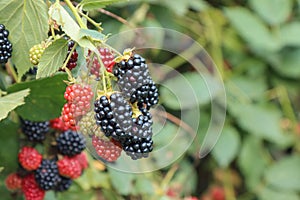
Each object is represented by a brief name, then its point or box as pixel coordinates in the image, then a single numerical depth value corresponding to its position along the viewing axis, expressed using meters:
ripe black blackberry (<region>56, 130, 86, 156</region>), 0.61
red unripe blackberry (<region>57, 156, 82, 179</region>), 0.62
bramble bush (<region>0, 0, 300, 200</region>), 0.48
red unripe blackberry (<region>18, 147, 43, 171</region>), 0.61
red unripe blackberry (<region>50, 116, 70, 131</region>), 0.62
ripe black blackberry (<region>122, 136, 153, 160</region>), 0.48
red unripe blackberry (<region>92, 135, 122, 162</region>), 0.49
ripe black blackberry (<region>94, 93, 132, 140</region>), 0.47
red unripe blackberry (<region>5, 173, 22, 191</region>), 0.62
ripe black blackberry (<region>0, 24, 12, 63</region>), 0.51
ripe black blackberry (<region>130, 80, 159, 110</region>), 0.47
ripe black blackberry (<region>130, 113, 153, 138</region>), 0.47
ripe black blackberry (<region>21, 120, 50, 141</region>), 0.61
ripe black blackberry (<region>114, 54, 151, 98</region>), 0.47
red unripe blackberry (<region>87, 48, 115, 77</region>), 0.48
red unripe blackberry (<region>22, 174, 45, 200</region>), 0.61
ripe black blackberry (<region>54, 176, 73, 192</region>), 0.64
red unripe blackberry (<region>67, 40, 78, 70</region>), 0.50
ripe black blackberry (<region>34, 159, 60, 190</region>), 0.61
